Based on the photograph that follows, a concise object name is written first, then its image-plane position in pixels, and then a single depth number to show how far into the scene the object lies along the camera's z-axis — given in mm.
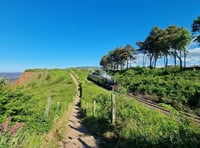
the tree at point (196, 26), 18896
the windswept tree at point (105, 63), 57416
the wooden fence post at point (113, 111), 4833
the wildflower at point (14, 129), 2944
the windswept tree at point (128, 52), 39360
